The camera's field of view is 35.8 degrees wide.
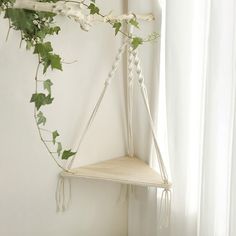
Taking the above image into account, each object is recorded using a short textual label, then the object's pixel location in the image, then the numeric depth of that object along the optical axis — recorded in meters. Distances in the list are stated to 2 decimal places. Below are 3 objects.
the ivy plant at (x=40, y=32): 1.00
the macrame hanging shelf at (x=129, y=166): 1.37
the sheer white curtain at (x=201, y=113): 1.11
